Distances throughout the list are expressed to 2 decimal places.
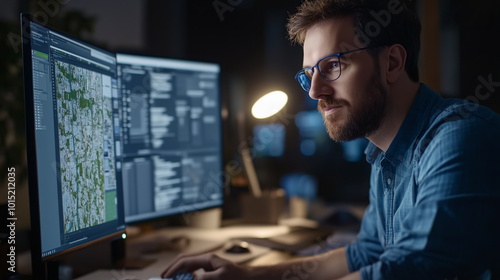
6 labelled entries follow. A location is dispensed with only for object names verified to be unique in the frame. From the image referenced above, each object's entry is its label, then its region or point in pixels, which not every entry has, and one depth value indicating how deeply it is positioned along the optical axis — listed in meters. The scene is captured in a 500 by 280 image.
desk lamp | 1.56
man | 0.69
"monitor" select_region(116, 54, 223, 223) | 1.25
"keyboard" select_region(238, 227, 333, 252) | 1.28
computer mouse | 1.26
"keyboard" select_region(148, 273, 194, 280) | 0.93
